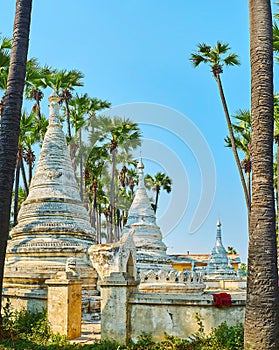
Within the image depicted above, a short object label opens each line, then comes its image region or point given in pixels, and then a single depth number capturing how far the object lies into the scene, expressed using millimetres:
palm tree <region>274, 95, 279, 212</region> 23469
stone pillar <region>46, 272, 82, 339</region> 10656
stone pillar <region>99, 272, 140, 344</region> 9797
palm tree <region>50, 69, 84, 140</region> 29156
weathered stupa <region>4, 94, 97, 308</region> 15672
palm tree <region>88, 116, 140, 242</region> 36406
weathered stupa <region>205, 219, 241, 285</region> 30500
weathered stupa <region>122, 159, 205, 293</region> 17781
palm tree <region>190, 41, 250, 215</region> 23719
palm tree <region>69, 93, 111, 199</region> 32562
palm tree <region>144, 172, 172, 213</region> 48625
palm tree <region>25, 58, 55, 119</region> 21688
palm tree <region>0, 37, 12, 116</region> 17828
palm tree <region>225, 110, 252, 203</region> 26188
